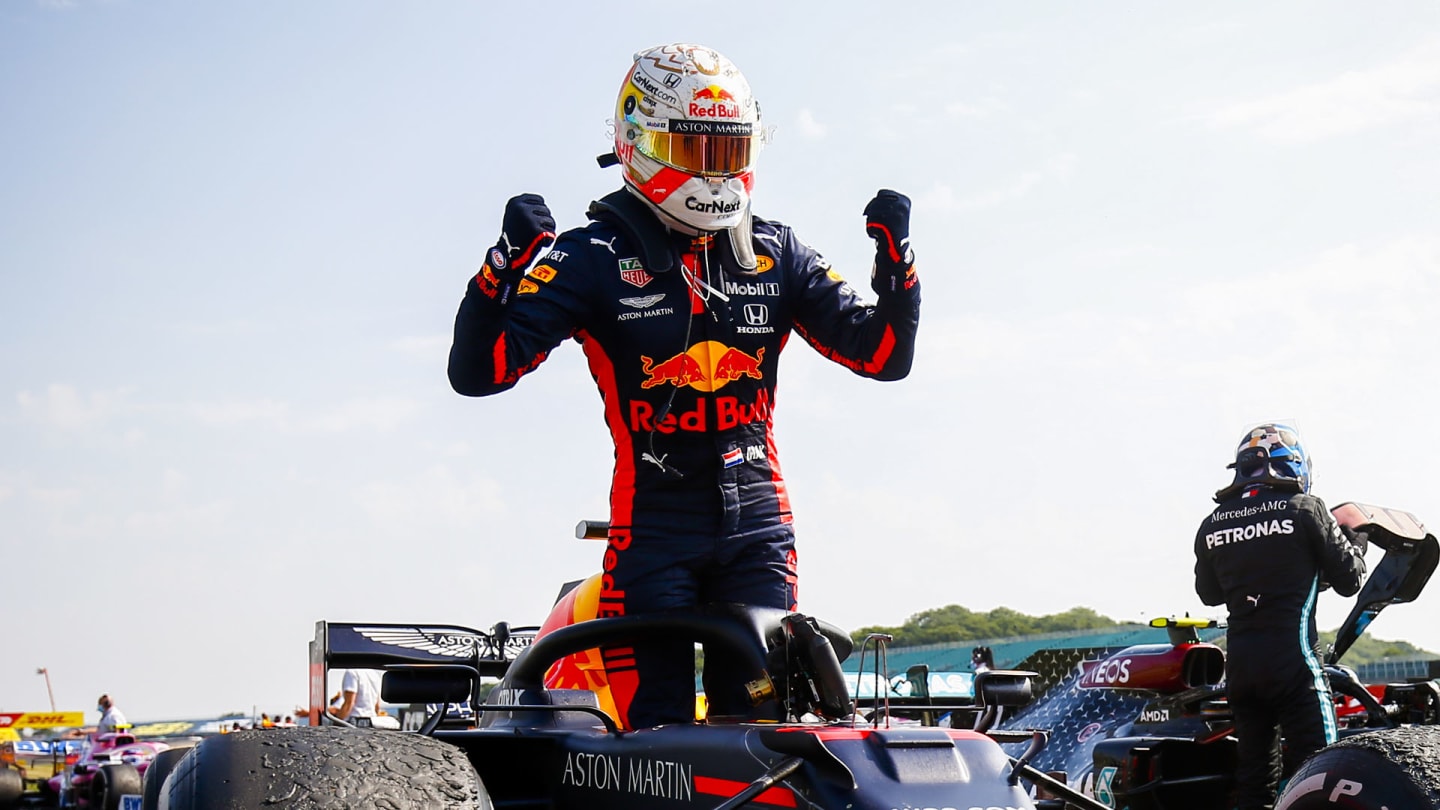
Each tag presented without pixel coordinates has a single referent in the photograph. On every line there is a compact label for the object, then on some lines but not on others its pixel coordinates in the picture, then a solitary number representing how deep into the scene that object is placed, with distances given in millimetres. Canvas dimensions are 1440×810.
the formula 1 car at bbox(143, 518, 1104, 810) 3033
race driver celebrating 4168
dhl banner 27656
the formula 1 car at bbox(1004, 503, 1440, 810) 6547
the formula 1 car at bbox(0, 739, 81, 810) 14328
